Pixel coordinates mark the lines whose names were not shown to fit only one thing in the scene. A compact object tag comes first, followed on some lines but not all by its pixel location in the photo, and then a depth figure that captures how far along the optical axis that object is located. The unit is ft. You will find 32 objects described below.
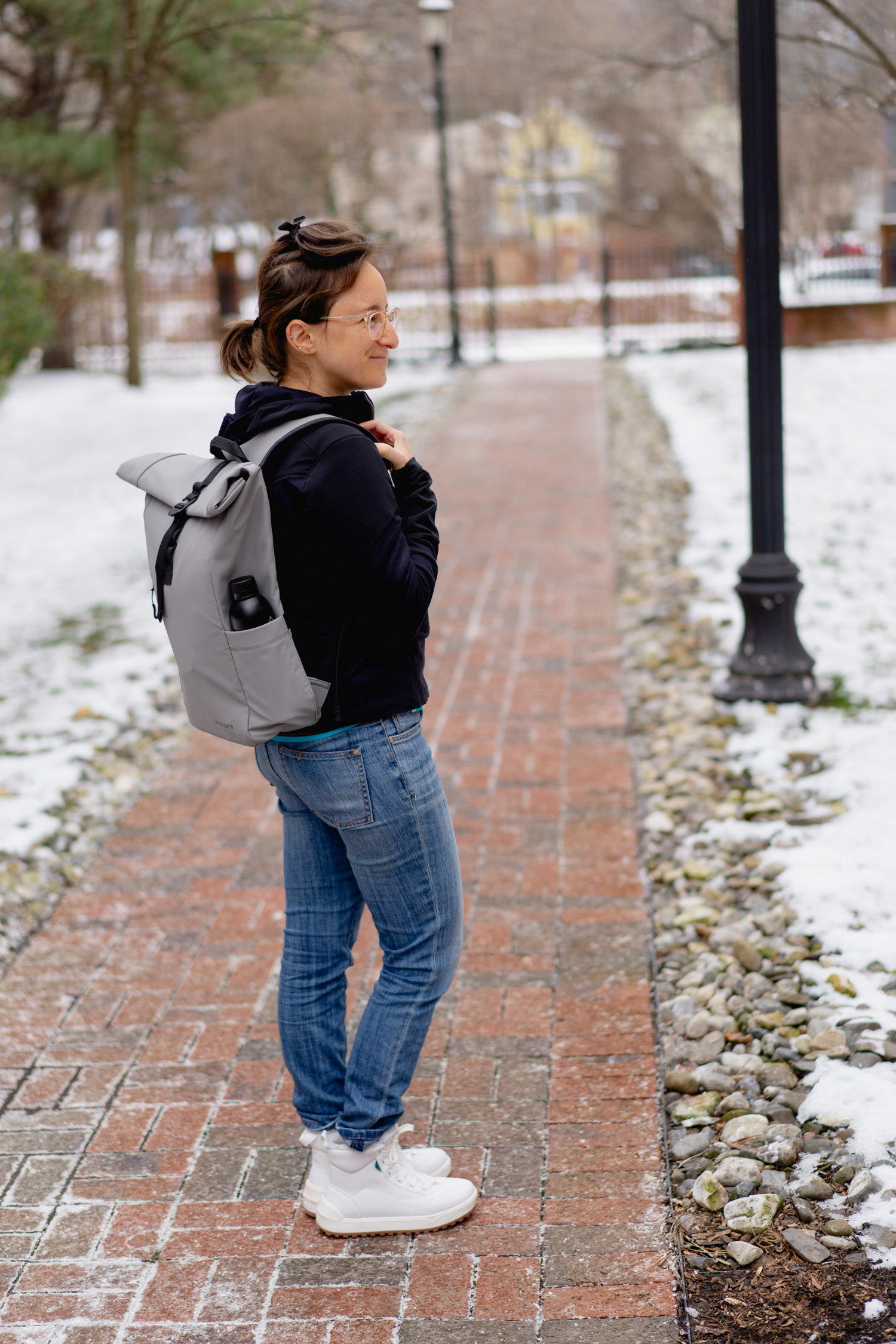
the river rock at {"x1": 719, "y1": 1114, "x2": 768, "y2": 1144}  9.09
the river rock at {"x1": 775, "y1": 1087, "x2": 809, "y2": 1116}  9.37
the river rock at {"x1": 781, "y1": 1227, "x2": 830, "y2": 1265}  7.93
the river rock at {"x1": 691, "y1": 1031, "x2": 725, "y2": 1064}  10.13
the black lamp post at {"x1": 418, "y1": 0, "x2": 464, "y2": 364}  49.96
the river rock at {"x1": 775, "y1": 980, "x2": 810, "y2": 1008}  10.59
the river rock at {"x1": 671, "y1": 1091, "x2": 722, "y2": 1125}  9.46
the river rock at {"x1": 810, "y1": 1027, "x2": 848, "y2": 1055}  9.86
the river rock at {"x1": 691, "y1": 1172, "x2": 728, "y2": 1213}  8.51
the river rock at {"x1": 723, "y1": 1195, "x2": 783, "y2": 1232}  8.24
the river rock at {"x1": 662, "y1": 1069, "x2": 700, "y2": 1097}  9.78
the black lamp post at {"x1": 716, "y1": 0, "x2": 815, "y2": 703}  15.58
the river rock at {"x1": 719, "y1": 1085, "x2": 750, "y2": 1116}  9.43
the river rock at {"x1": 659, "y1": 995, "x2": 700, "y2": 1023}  10.71
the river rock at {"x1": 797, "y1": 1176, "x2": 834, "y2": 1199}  8.43
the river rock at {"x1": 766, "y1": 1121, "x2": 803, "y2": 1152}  8.95
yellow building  155.43
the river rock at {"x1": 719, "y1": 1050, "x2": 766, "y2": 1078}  9.89
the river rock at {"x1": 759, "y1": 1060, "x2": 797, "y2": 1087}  9.68
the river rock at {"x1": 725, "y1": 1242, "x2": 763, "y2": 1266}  7.99
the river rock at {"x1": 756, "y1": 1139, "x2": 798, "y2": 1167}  8.80
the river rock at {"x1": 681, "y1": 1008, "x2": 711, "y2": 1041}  10.41
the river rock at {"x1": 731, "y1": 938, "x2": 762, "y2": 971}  11.19
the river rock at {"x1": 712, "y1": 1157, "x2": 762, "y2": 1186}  8.67
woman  6.97
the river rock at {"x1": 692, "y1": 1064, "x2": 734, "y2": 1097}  9.74
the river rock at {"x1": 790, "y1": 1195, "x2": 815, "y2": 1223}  8.27
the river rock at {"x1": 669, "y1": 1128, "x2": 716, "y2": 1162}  9.07
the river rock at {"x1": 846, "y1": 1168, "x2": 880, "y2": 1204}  8.30
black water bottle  6.93
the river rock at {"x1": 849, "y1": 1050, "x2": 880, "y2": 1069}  9.59
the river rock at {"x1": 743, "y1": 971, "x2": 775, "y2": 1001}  10.81
